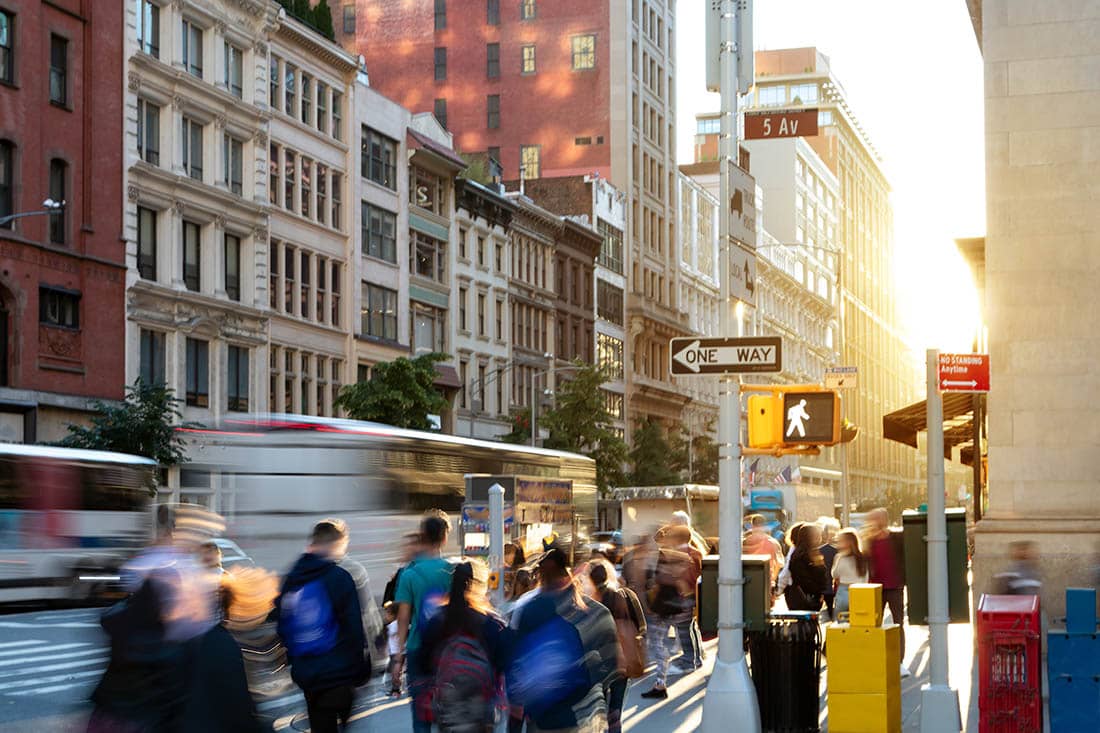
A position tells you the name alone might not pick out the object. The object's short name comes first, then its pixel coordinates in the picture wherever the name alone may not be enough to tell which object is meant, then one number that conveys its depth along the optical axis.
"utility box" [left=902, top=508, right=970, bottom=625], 15.24
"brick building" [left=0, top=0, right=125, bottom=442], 45.03
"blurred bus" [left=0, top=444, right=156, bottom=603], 34.16
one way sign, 14.13
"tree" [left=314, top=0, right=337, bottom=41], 63.92
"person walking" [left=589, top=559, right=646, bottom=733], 13.48
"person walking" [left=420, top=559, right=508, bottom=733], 9.34
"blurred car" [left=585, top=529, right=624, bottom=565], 31.13
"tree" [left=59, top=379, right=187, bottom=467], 44.47
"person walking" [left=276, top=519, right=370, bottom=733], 10.59
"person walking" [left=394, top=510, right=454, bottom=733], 10.86
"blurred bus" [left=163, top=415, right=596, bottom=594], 28.48
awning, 30.19
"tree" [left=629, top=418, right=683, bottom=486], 81.00
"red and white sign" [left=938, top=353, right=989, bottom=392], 16.27
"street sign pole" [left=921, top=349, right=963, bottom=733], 14.50
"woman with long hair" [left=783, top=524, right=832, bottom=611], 22.28
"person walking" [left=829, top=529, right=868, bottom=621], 21.06
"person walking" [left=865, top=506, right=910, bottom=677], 21.09
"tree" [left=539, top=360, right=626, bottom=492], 70.69
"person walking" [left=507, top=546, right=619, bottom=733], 9.45
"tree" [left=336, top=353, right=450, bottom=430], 55.19
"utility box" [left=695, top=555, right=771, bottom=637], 14.62
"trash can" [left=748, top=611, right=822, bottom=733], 15.09
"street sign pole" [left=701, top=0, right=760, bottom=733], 13.91
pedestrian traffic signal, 13.94
